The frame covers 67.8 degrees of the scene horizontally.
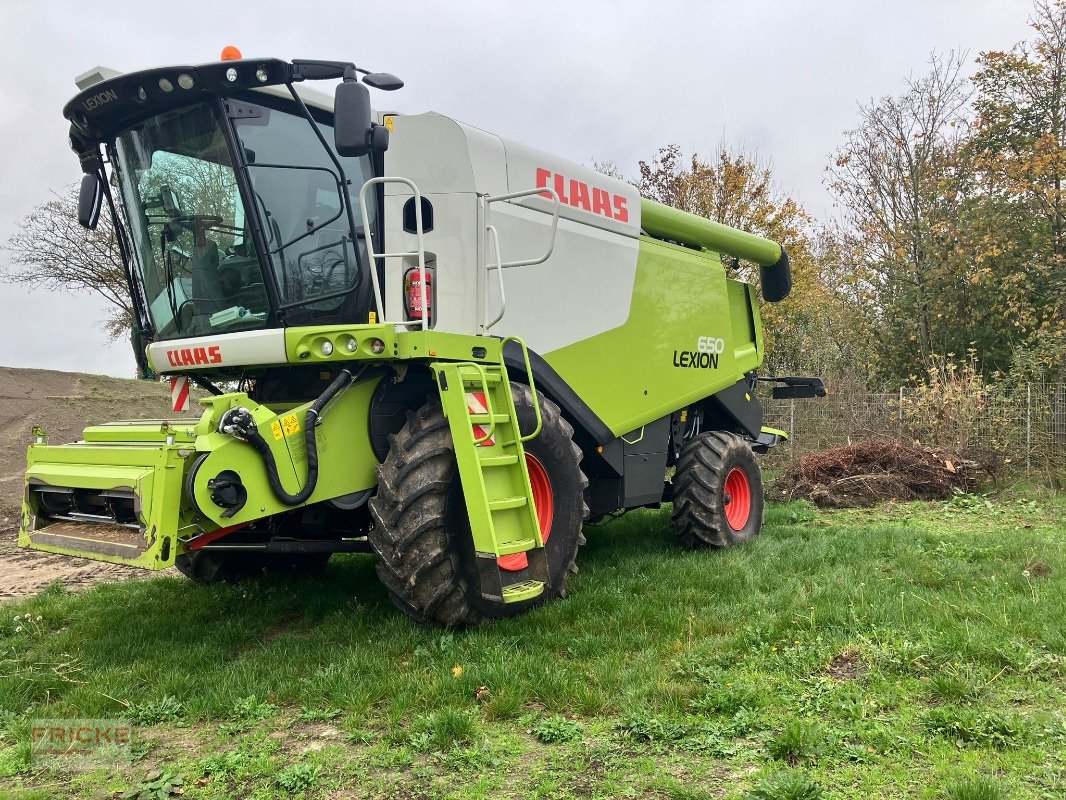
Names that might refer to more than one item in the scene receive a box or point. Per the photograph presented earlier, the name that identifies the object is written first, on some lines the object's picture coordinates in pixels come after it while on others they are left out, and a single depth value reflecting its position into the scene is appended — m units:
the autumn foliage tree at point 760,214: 18.30
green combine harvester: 3.87
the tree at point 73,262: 18.47
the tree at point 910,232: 16.11
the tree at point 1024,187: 14.23
